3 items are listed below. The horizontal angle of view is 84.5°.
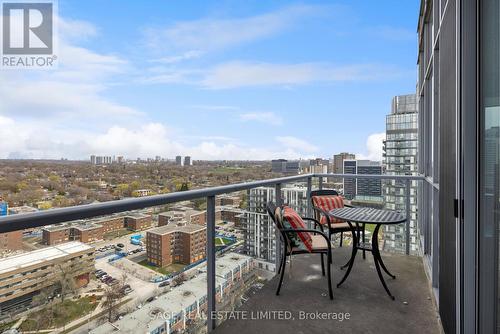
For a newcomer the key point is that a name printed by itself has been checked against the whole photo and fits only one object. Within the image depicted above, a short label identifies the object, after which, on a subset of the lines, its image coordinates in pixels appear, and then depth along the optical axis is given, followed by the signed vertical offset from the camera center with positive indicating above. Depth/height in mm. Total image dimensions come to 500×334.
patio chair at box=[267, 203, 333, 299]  3037 -765
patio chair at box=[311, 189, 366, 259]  4180 -621
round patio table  3191 -610
